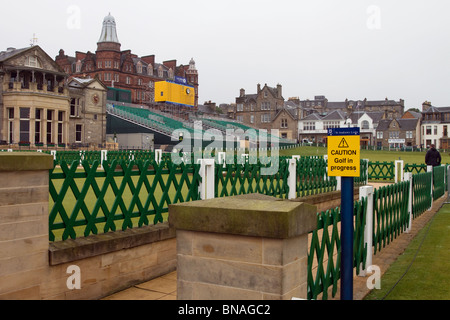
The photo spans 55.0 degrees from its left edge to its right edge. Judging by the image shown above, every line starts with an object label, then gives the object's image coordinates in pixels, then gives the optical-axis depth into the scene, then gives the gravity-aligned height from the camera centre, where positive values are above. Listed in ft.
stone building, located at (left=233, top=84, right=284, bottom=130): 311.27 +40.11
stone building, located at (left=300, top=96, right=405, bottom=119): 368.68 +50.33
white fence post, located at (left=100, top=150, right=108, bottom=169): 74.96 +1.09
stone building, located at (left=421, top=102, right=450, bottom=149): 293.64 +24.45
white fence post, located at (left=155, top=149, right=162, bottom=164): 71.45 +1.07
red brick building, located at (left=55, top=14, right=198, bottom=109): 235.40 +54.71
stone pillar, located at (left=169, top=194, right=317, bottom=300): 10.29 -2.17
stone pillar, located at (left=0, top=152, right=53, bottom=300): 15.76 -2.35
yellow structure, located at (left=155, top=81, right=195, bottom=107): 236.22 +38.28
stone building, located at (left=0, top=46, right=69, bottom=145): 122.21 +17.97
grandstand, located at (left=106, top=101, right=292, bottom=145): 169.48 +16.28
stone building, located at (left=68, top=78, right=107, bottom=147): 146.10 +16.99
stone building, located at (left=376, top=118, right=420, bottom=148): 292.61 +20.72
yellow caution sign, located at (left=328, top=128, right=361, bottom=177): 13.44 +0.32
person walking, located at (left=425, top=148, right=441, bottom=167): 65.16 +0.81
